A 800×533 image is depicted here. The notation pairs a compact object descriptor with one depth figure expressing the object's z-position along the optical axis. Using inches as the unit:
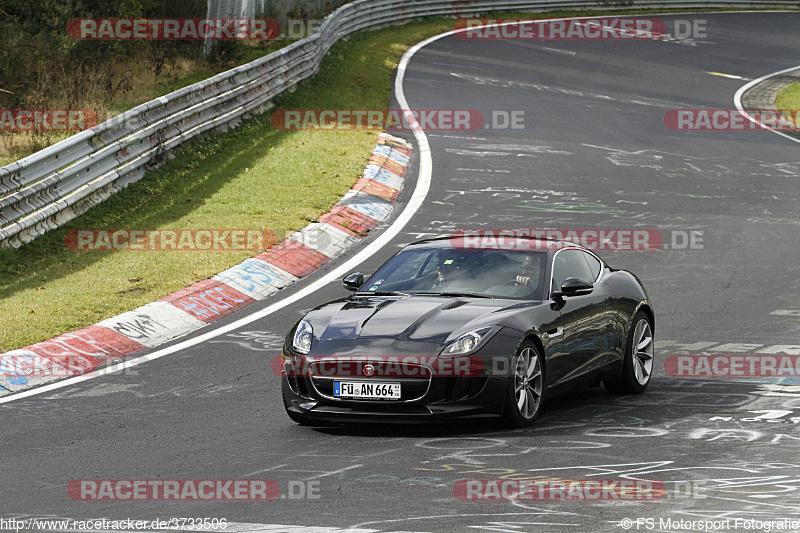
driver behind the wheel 729.6
